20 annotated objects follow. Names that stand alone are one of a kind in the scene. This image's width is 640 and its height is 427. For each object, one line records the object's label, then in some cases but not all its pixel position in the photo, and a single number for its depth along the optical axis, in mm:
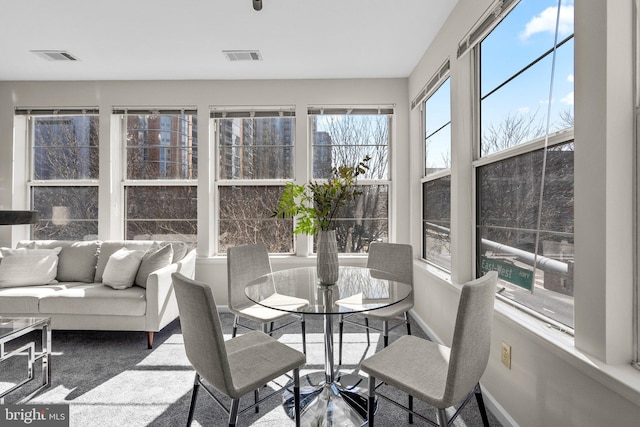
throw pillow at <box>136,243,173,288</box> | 2957
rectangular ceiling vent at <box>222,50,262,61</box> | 3045
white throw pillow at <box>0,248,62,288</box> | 2971
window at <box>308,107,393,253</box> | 3773
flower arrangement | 1891
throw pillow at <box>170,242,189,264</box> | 3258
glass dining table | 1593
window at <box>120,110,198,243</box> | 3818
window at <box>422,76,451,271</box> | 2756
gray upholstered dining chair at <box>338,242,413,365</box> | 2240
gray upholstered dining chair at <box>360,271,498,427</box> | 1182
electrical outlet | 1692
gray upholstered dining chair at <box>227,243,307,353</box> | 2225
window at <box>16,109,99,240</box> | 3820
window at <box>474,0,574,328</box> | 1440
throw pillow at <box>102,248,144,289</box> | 2896
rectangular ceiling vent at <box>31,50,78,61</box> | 3025
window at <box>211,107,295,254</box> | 3793
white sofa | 2729
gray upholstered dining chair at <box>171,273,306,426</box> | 1258
